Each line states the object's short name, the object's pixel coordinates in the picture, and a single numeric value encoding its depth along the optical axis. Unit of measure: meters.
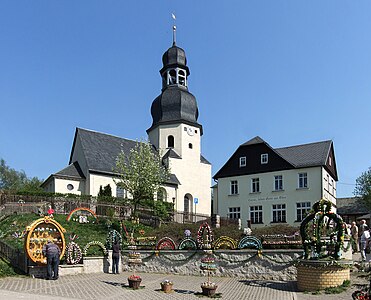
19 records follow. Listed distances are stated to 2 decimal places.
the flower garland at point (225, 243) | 18.58
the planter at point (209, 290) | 13.66
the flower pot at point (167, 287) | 14.33
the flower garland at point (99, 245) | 19.67
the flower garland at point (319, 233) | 14.43
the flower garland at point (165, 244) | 20.05
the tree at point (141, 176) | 33.62
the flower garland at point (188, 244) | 19.30
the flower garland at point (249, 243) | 17.77
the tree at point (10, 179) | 78.63
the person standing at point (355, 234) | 22.77
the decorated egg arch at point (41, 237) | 16.62
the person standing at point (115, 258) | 19.16
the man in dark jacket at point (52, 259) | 16.28
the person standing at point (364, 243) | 18.14
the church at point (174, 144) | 46.79
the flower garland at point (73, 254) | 18.14
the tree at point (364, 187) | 55.64
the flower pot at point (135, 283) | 14.78
